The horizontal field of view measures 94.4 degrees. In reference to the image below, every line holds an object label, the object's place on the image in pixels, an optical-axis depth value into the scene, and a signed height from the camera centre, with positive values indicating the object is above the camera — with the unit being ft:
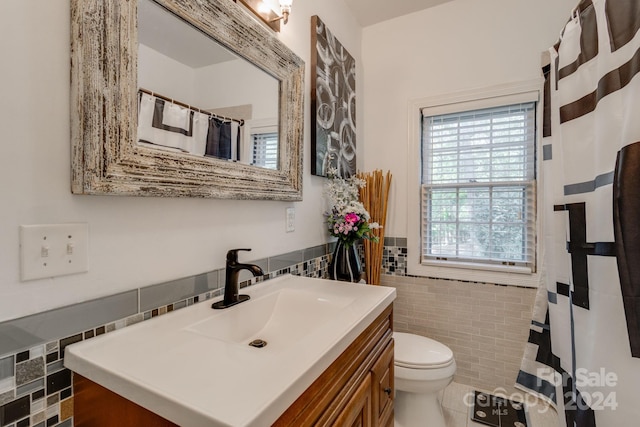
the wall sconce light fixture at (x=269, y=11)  4.11 +2.95
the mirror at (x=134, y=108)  2.28 +0.91
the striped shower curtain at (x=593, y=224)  3.17 -0.09
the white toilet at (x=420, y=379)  5.08 -2.81
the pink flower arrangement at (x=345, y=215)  5.72 -0.01
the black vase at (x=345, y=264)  5.95 -1.00
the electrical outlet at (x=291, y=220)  5.01 -0.11
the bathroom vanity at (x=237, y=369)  1.73 -1.08
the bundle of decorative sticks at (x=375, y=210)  7.27 +0.12
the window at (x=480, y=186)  6.40 +0.68
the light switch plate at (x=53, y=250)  2.10 -0.29
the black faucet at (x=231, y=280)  3.42 -0.78
